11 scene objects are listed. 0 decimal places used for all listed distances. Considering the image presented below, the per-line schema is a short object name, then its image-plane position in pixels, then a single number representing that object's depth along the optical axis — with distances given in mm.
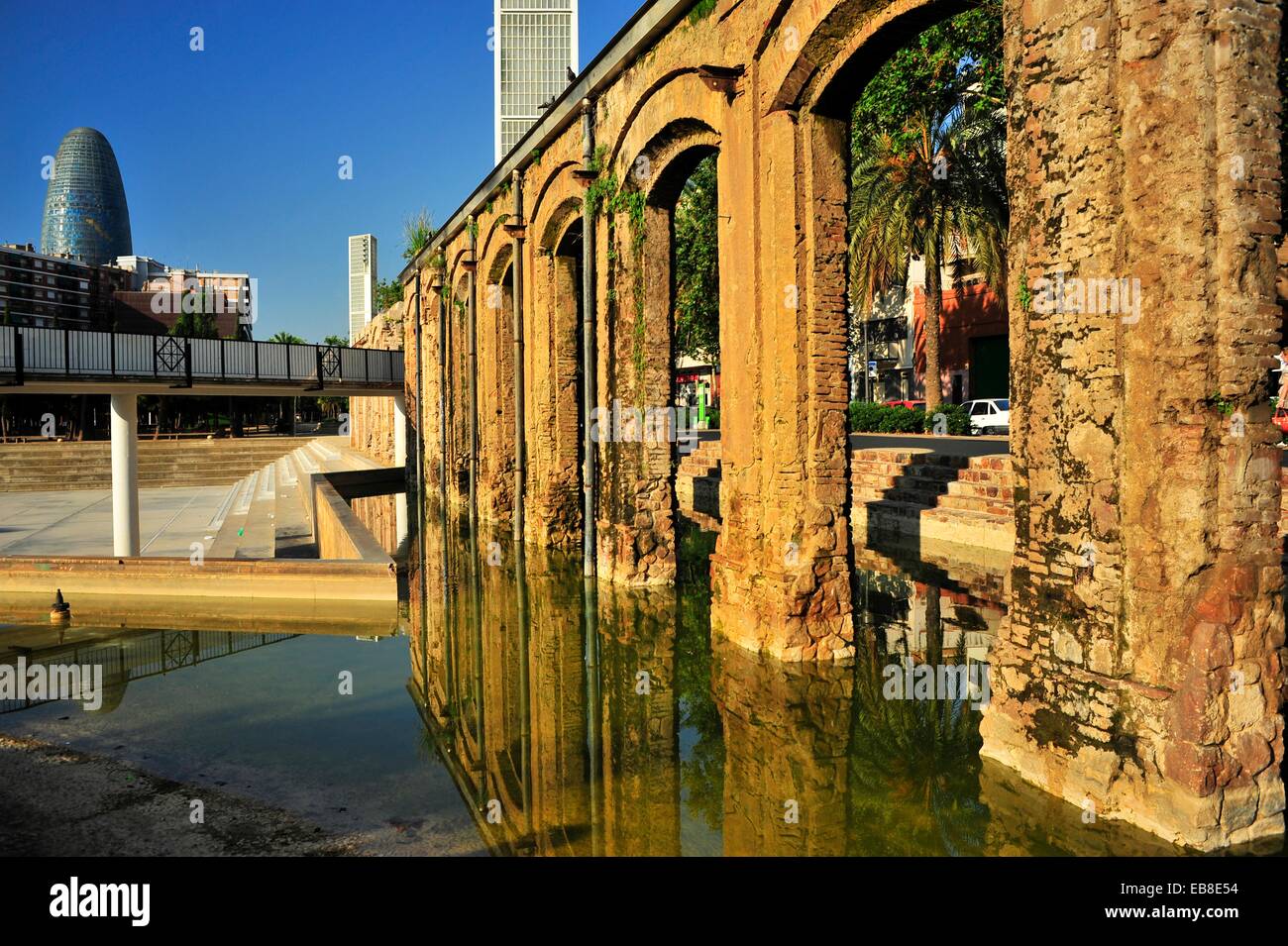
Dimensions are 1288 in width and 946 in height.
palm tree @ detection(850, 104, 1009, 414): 20141
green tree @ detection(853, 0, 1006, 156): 14500
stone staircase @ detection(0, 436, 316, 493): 26781
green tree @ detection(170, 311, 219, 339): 51562
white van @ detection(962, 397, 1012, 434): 24359
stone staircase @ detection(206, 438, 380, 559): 12180
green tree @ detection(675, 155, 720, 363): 25500
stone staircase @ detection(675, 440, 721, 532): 18850
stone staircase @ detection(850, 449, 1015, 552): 11961
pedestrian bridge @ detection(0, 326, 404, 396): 11805
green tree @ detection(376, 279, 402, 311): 45534
